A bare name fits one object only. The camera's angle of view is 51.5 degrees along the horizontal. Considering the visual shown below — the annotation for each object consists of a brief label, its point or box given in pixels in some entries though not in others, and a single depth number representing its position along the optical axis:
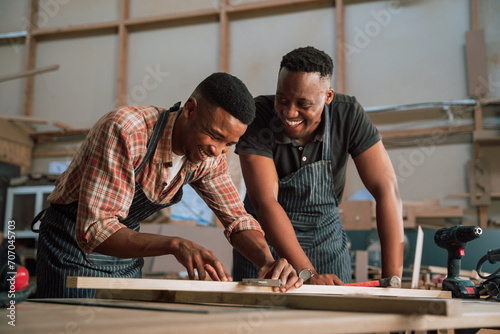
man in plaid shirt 1.53
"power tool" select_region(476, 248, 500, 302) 1.70
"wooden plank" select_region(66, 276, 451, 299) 1.14
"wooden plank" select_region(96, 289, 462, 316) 0.86
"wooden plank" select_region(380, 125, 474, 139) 5.92
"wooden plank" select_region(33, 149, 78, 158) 7.42
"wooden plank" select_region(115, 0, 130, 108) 7.26
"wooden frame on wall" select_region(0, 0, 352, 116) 6.69
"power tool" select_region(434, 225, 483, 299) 1.77
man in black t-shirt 2.02
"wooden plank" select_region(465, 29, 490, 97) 5.78
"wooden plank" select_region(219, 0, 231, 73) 6.86
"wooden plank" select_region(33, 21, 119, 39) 7.49
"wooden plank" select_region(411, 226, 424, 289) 2.56
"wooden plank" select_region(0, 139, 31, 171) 7.05
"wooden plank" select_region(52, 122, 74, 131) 7.04
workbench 0.69
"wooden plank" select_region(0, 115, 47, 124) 6.79
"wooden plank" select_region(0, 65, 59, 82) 6.35
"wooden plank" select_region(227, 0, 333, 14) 6.71
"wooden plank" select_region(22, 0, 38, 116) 7.61
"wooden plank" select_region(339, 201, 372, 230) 4.71
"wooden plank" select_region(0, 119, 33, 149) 7.06
